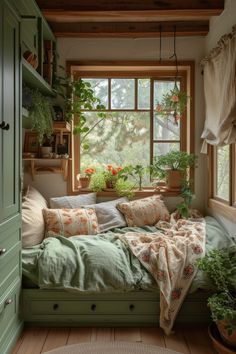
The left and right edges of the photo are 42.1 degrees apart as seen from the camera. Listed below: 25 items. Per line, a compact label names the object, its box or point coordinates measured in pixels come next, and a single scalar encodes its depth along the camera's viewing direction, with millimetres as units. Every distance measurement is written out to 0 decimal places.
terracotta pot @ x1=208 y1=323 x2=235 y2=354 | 1855
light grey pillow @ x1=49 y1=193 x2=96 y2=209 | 3061
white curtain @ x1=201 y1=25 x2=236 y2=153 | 2439
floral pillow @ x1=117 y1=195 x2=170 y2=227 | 3019
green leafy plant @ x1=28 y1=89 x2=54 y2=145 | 2639
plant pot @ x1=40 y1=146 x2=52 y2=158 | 3160
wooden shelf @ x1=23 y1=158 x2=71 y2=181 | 3273
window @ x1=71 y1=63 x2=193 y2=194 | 3469
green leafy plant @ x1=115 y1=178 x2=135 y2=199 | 3268
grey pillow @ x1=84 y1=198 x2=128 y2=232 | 2947
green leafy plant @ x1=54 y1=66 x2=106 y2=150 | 3230
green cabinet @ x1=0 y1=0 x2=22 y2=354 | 1738
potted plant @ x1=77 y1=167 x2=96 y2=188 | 3367
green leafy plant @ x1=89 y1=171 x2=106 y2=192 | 3295
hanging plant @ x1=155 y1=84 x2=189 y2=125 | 3316
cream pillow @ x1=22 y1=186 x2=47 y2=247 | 2494
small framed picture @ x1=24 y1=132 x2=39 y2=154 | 3164
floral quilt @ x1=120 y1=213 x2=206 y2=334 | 2156
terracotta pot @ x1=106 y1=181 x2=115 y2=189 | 3349
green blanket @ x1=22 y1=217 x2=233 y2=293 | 2180
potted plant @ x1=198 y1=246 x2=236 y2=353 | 1822
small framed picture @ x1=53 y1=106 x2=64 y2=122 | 3172
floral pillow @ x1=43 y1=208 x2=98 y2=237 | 2715
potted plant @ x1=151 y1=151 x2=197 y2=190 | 3203
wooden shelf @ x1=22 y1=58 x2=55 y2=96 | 2257
